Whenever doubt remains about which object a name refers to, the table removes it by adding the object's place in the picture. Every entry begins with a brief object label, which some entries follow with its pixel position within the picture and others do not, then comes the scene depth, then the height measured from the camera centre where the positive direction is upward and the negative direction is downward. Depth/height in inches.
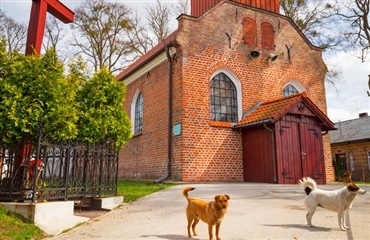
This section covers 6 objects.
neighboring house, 976.9 +53.7
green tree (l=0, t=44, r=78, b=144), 227.6 +49.9
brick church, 495.5 +106.9
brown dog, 163.2 -25.0
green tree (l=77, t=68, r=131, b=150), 290.2 +51.2
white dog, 198.2 -22.0
